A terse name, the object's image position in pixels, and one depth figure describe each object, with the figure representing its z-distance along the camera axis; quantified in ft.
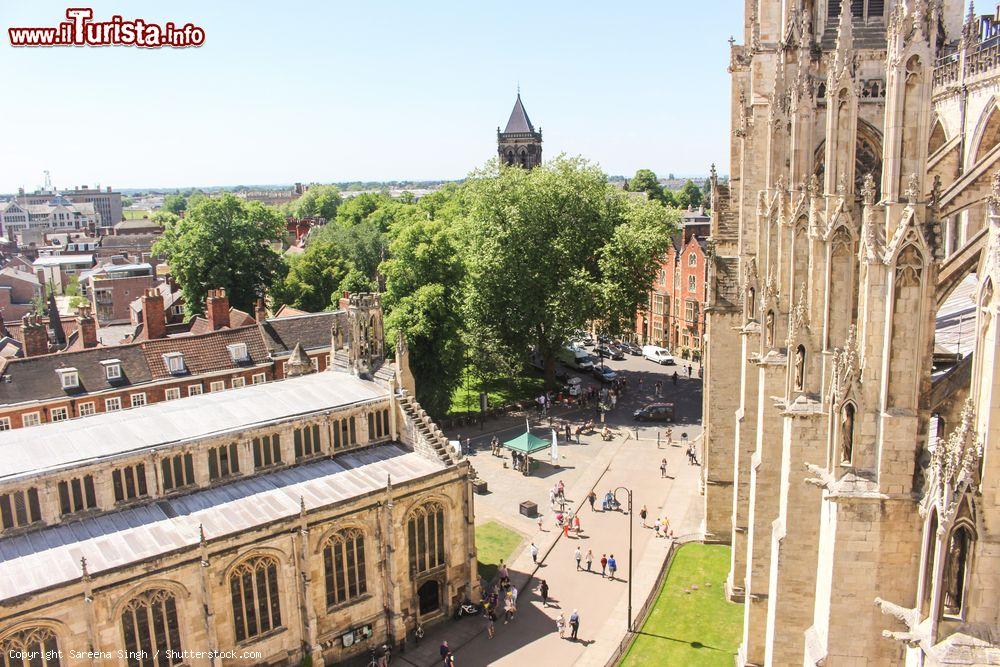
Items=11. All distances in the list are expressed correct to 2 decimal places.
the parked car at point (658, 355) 196.75
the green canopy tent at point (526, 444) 122.01
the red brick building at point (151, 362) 116.67
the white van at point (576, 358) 192.59
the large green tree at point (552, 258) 154.61
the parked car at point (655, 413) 149.79
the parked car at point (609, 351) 198.90
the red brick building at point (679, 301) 198.49
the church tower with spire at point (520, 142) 356.18
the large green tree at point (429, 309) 139.44
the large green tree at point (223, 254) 187.73
